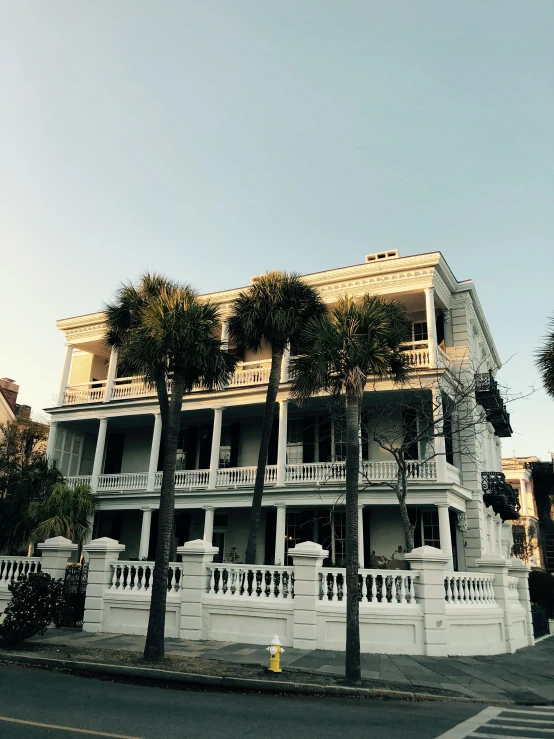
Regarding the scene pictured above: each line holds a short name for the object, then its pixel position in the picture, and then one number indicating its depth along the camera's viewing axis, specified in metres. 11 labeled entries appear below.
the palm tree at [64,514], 21.64
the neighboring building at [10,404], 38.00
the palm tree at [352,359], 11.35
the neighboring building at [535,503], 46.84
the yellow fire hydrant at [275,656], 10.23
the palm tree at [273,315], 18.28
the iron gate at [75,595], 15.87
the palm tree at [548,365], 15.58
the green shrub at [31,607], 12.52
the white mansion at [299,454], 22.00
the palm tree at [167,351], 12.70
